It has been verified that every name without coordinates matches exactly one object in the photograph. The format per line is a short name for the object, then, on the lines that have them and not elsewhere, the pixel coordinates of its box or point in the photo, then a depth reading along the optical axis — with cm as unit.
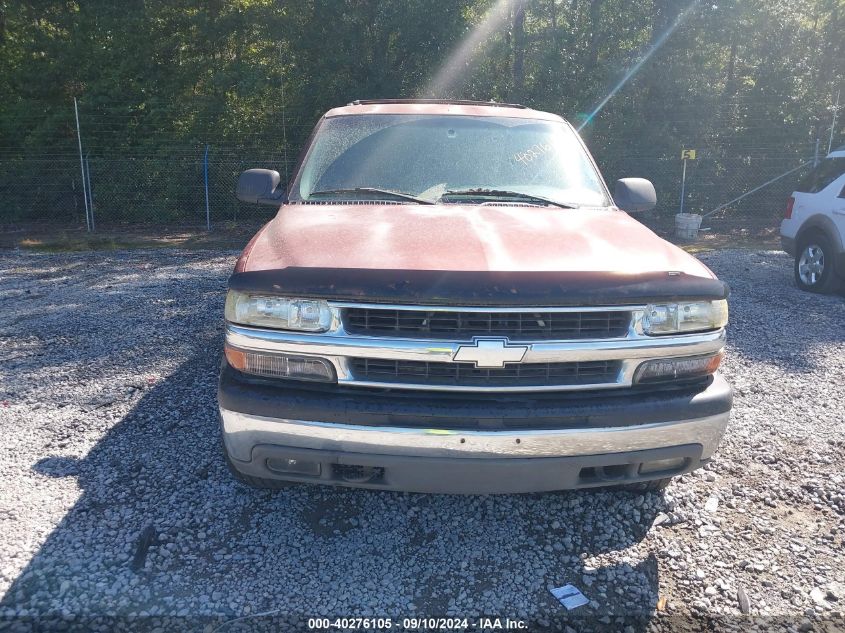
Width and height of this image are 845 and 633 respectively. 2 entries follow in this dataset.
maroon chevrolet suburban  261
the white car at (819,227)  825
